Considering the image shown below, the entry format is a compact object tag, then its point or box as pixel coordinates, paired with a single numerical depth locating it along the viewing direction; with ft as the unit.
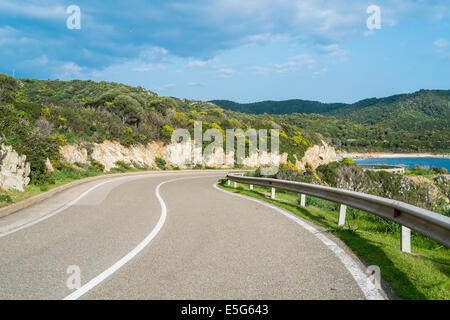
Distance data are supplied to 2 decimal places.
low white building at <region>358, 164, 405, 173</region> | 215.90
